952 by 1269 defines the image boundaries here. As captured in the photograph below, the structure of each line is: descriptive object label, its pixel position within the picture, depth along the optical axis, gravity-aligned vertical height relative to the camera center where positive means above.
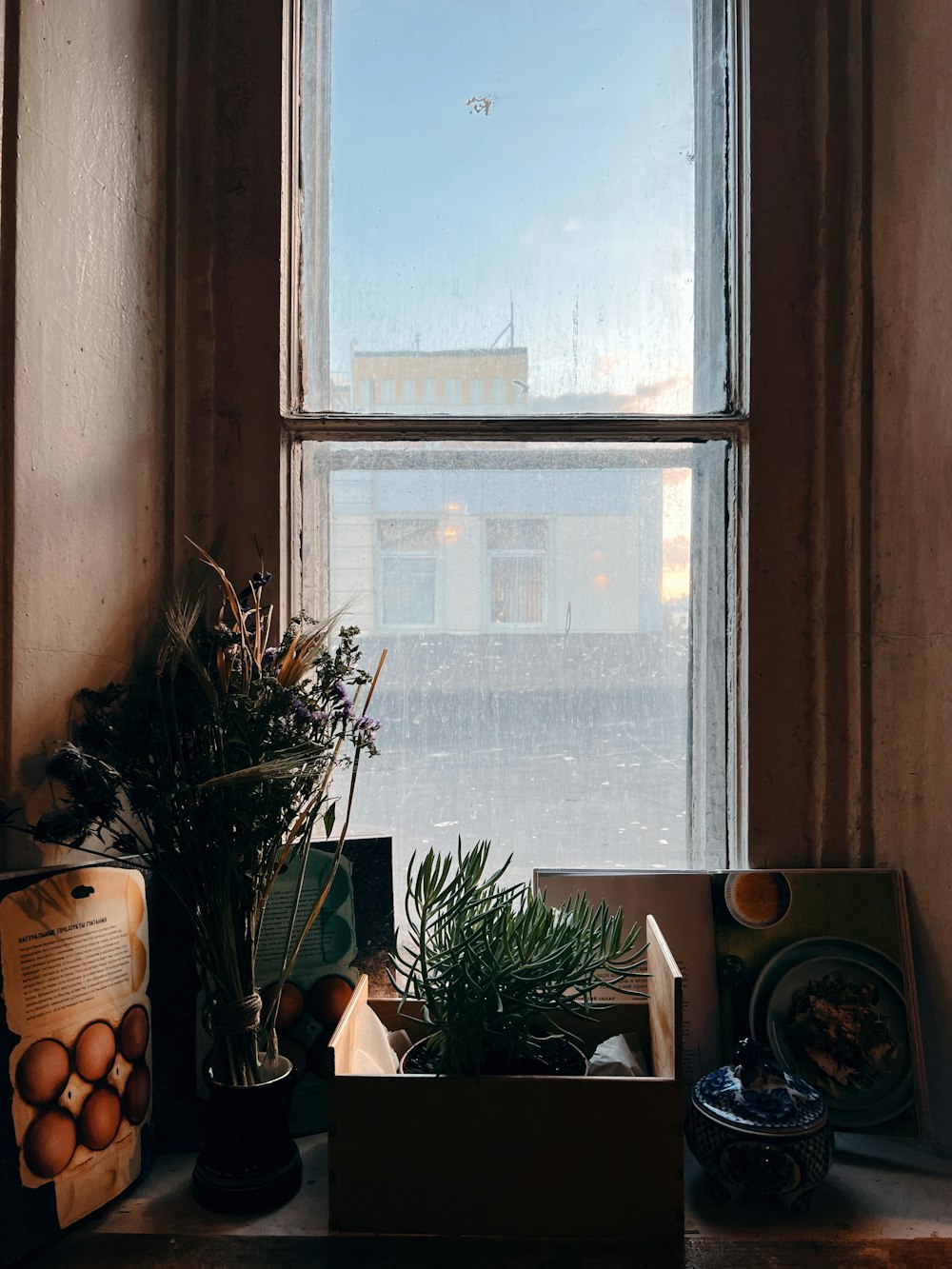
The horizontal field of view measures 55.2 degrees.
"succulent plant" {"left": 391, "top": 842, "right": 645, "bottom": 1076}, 0.97 -0.36
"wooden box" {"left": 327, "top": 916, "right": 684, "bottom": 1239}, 0.95 -0.54
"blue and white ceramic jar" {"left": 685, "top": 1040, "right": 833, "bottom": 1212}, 1.02 -0.55
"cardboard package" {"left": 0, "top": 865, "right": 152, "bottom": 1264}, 0.94 -0.45
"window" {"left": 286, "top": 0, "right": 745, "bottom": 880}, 1.45 +0.40
